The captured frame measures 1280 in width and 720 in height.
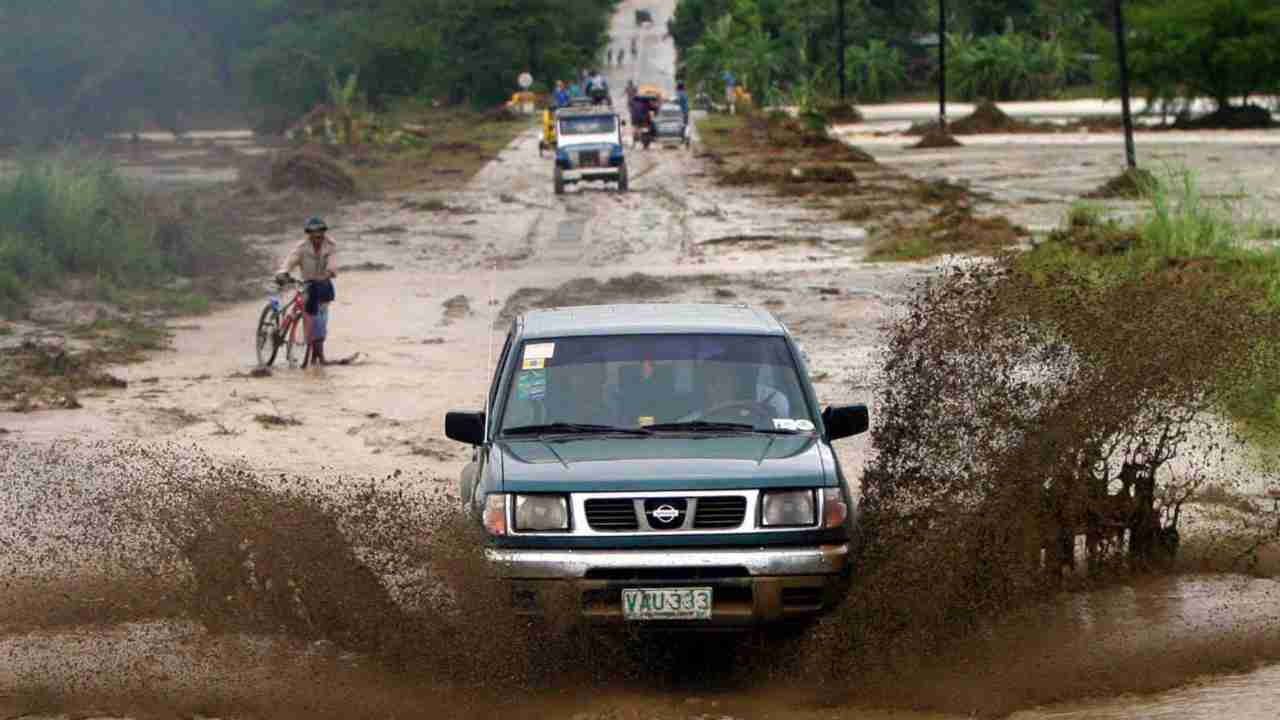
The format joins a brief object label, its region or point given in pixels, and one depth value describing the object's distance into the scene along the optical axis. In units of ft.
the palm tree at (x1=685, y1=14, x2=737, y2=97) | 379.35
